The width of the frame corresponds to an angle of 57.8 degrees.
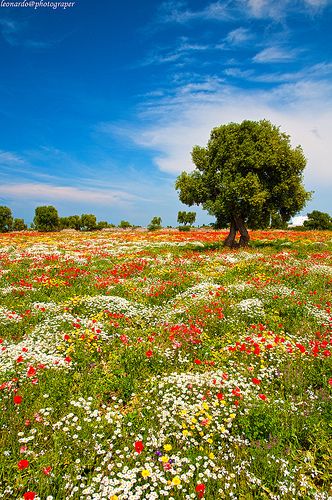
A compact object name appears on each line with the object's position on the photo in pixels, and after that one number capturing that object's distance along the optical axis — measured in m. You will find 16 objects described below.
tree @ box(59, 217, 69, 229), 125.75
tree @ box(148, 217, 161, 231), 111.10
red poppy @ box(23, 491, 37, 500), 3.94
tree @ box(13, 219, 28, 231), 112.86
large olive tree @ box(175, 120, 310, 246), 27.58
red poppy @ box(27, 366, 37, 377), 6.51
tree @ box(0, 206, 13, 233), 103.19
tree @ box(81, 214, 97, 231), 121.31
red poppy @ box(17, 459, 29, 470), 4.35
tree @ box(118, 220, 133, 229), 117.06
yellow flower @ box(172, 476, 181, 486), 4.41
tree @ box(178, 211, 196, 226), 119.75
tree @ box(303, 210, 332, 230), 68.05
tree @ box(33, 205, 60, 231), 101.75
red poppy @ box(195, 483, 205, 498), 4.27
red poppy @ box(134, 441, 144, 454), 4.90
